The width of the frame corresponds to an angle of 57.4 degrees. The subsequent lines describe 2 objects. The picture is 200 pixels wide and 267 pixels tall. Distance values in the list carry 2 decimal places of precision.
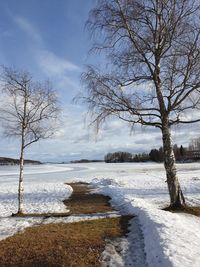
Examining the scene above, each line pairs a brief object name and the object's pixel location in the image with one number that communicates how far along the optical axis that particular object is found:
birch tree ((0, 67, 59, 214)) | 9.17
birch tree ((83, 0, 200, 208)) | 7.13
